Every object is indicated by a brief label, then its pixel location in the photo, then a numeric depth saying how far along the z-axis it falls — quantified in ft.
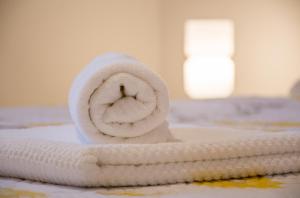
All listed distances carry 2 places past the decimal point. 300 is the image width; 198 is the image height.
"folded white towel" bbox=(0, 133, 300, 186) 2.09
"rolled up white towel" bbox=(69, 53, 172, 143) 2.33
